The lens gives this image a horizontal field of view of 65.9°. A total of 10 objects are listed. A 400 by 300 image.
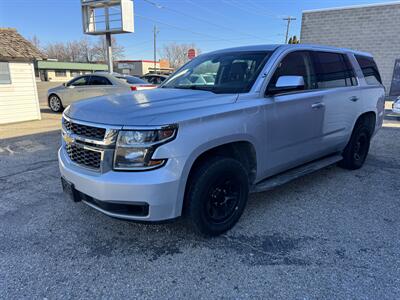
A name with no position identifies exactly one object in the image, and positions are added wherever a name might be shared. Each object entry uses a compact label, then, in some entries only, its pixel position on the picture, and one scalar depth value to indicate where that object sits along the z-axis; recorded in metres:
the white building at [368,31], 17.74
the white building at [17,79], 10.09
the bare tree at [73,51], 95.19
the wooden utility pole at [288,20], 49.34
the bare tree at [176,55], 86.47
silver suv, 2.52
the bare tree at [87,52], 94.12
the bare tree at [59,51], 94.56
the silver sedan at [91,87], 11.38
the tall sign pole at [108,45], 13.97
